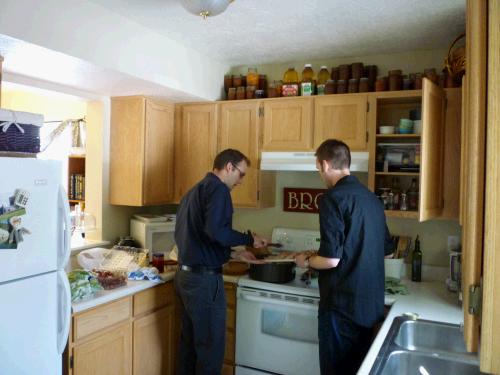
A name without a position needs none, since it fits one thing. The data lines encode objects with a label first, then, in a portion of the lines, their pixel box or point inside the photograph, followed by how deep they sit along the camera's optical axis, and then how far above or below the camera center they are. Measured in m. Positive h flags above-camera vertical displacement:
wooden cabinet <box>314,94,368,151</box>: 2.74 +0.45
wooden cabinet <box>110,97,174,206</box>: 3.08 +0.24
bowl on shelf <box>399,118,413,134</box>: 2.65 +0.39
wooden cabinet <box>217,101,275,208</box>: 3.07 +0.33
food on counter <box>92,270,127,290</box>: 2.43 -0.56
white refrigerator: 1.72 -0.37
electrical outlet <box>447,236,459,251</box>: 2.75 -0.34
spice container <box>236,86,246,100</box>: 3.16 +0.69
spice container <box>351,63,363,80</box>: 2.85 +0.79
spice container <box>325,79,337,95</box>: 2.86 +0.68
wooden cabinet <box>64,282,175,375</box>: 2.22 -0.89
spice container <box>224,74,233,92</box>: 3.24 +0.80
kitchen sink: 1.50 -0.62
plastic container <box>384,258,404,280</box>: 2.74 -0.51
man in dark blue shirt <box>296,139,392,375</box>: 2.08 -0.39
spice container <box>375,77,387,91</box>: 2.74 +0.68
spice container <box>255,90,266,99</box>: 3.11 +0.68
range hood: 2.69 +0.17
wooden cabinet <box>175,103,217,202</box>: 3.22 +0.32
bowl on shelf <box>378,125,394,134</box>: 2.68 +0.38
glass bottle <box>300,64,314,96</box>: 2.91 +0.73
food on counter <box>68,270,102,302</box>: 2.23 -0.55
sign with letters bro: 3.17 -0.09
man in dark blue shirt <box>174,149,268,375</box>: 2.47 -0.45
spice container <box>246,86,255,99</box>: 3.13 +0.69
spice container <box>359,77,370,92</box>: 2.79 +0.68
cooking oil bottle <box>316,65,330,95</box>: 2.94 +0.77
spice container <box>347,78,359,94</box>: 2.81 +0.68
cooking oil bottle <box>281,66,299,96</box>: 2.97 +0.73
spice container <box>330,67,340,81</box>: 2.93 +0.79
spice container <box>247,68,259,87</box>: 3.15 +0.80
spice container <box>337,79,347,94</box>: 2.85 +0.68
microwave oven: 3.15 -0.39
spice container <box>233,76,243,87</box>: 3.22 +0.79
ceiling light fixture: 1.86 +0.80
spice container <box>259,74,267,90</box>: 3.18 +0.79
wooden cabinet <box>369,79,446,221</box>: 2.04 +0.27
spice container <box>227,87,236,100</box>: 3.18 +0.70
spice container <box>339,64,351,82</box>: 2.89 +0.79
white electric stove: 2.59 -0.90
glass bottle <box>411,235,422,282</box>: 2.75 -0.48
